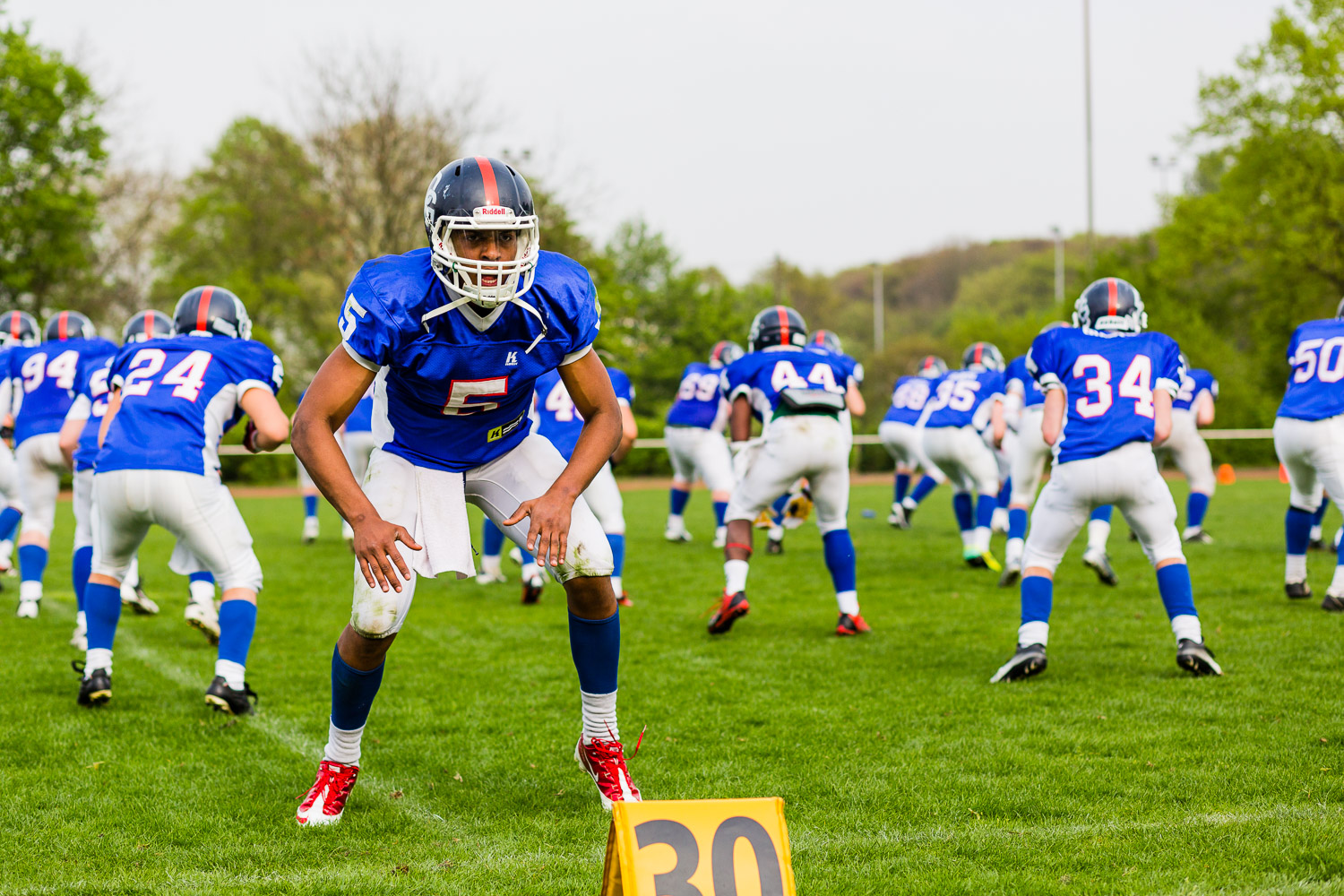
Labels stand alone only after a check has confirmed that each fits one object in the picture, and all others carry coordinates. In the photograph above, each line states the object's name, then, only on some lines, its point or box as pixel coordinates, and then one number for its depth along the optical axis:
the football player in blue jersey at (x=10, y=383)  16.39
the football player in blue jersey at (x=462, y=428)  6.91
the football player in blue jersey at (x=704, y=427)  24.17
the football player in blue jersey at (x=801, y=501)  16.61
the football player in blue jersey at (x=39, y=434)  16.00
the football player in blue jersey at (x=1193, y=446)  22.78
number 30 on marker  5.12
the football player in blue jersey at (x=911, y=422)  27.37
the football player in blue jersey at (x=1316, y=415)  15.24
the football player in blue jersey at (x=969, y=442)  21.31
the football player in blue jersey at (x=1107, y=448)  11.58
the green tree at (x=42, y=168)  61.19
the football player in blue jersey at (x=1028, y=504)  18.70
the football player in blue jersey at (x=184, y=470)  10.43
